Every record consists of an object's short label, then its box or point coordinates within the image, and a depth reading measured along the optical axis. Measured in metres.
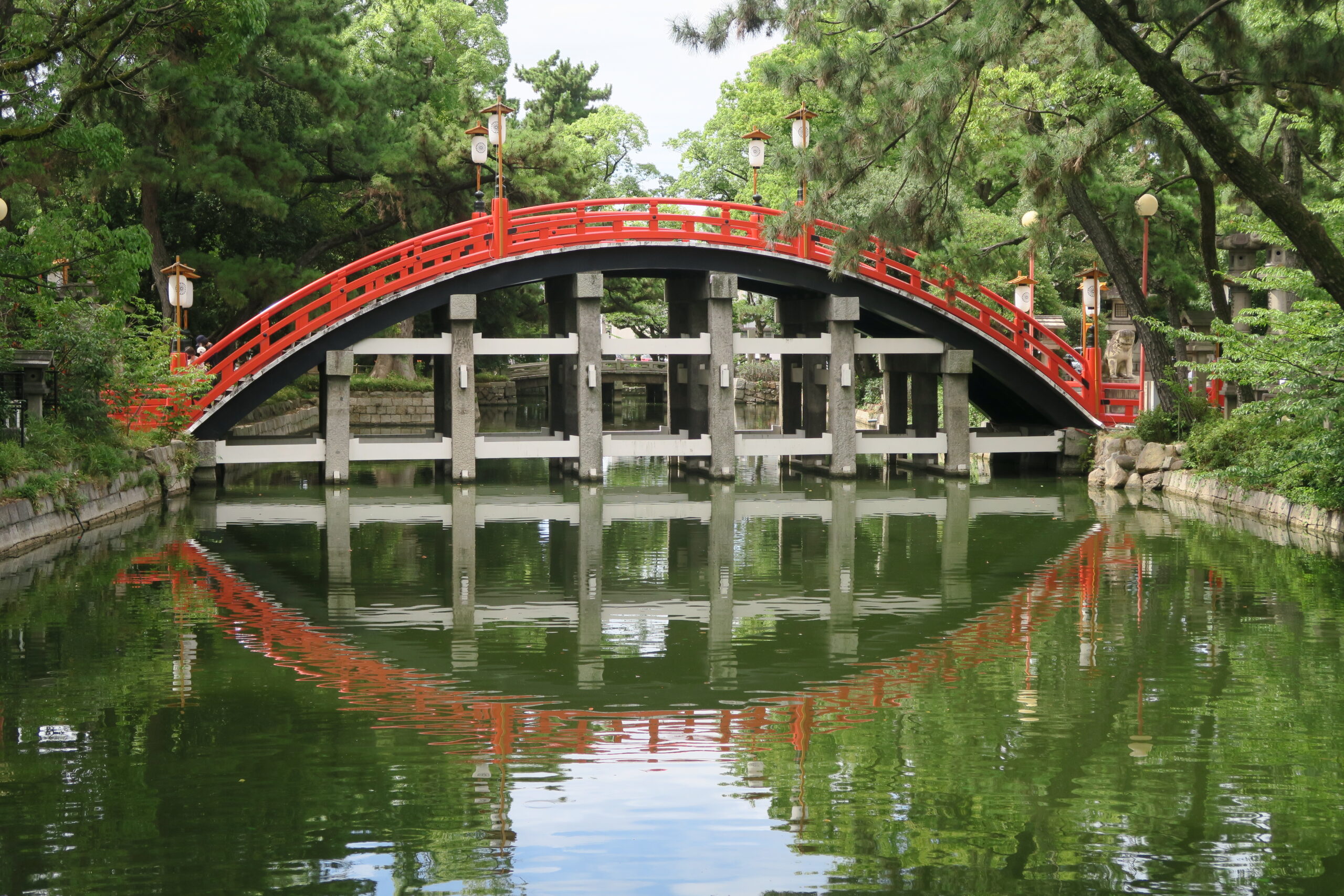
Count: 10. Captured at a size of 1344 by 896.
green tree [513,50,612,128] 62.25
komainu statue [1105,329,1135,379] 27.48
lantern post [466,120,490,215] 23.34
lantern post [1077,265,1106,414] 25.36
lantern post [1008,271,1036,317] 25.81
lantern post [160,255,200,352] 24.17
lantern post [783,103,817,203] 23.59
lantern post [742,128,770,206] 24.17
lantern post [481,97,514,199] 23.45
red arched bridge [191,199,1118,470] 22.58
